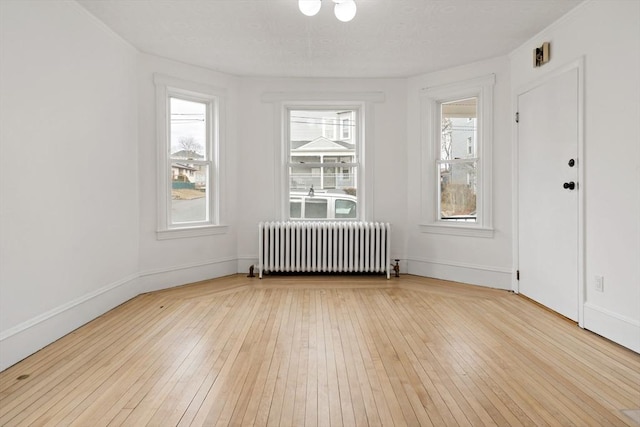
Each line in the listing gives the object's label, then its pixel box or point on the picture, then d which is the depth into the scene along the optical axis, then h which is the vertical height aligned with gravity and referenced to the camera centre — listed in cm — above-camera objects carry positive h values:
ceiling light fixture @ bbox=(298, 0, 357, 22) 281 +146
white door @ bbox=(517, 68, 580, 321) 332 +14
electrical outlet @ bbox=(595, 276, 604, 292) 300 -57
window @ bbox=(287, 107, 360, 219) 533 +67
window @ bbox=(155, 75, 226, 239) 446 +62
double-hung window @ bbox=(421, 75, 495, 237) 458 +63
